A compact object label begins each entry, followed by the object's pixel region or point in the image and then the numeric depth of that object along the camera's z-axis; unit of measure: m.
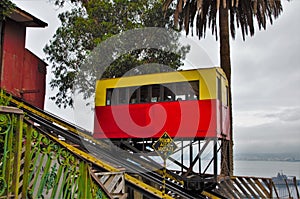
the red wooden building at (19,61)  11.02
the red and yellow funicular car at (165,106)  8.73
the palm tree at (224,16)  12.55
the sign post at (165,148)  6.04
